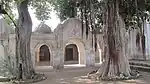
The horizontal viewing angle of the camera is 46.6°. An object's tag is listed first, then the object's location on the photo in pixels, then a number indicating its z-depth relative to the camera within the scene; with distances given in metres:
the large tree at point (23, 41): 10.37
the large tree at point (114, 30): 9.95
